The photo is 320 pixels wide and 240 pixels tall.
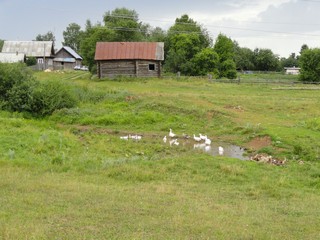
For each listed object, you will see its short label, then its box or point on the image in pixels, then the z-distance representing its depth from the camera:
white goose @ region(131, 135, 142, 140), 20.77
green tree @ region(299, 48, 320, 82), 52.44
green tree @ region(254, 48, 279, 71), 88.75
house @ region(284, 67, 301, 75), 95.66
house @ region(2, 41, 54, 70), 73.62
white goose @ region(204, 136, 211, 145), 19.76
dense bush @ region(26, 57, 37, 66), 71.01
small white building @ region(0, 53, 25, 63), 63.41
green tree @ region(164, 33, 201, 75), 55.84
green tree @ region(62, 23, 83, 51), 116.81
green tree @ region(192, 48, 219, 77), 54.19
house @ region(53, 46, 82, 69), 77.44
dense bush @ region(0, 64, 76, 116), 26.47
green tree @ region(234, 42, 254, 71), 88.19
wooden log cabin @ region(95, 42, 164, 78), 47.44
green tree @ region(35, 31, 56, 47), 127.12
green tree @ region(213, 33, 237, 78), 57.81
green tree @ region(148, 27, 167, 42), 66.46
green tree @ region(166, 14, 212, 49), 64.38
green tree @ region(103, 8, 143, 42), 60.31
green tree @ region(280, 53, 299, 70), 110.01
